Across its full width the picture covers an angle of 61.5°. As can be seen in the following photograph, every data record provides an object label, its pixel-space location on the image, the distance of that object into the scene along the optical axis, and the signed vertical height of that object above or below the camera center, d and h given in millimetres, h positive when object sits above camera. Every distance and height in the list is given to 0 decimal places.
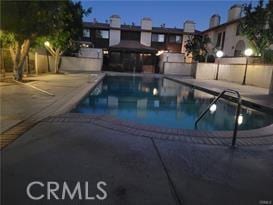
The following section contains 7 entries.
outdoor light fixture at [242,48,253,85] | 13466 +1064
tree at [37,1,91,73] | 14273 +1870
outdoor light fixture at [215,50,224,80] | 16862 +1153
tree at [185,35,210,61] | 21844 +1888
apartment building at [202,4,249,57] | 20922 +3358
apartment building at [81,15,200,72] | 25781 +2943
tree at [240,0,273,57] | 13891 +2832
